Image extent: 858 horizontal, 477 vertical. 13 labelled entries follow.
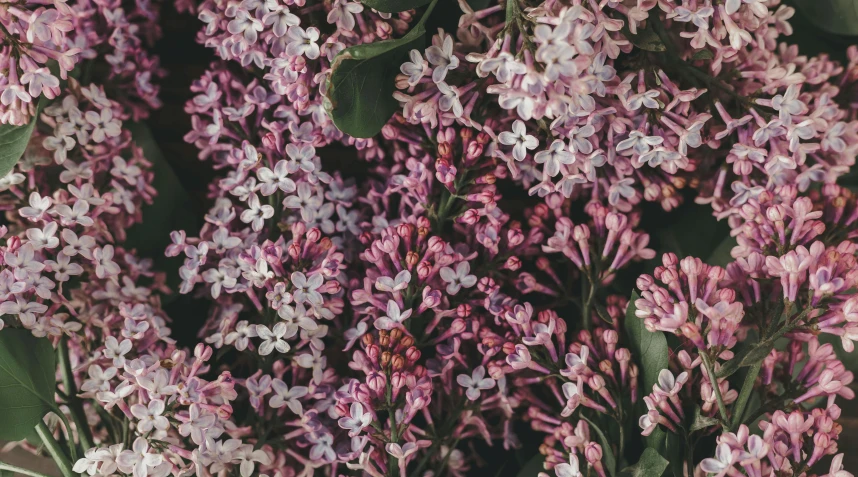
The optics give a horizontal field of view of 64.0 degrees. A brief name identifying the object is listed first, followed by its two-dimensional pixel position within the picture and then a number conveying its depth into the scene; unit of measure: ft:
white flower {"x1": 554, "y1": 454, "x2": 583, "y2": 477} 2.01
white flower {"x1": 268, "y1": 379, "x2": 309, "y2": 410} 2.16
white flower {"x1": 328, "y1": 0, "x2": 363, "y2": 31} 2.03
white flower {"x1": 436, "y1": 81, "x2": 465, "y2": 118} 2.02
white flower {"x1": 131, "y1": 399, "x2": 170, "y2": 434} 1.95
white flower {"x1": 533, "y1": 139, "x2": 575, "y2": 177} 2.01
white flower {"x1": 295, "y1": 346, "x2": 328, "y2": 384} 2.19
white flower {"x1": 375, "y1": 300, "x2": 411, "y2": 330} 2.05
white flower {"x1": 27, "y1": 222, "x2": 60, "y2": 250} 2.16
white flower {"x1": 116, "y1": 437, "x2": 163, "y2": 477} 1.96
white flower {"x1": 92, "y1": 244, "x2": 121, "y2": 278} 2.27
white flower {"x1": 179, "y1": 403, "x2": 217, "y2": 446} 1.96
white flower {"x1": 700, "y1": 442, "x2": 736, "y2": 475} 1.79
